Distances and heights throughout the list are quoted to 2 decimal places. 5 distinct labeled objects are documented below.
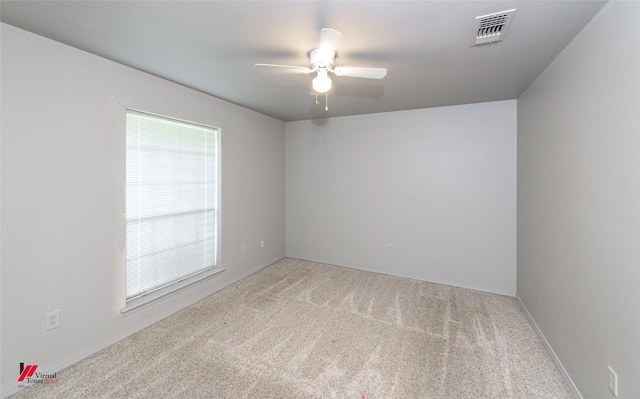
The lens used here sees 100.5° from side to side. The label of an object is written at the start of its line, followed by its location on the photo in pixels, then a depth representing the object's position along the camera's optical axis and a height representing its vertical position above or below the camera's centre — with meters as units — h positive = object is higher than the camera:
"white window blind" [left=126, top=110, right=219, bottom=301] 2.54 -0.01
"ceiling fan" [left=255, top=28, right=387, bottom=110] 1.84 +0.99
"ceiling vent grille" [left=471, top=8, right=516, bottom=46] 1.60 +1.12
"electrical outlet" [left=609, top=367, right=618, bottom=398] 1.41 -0.98
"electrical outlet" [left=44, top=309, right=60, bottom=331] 1.94 -0.89
